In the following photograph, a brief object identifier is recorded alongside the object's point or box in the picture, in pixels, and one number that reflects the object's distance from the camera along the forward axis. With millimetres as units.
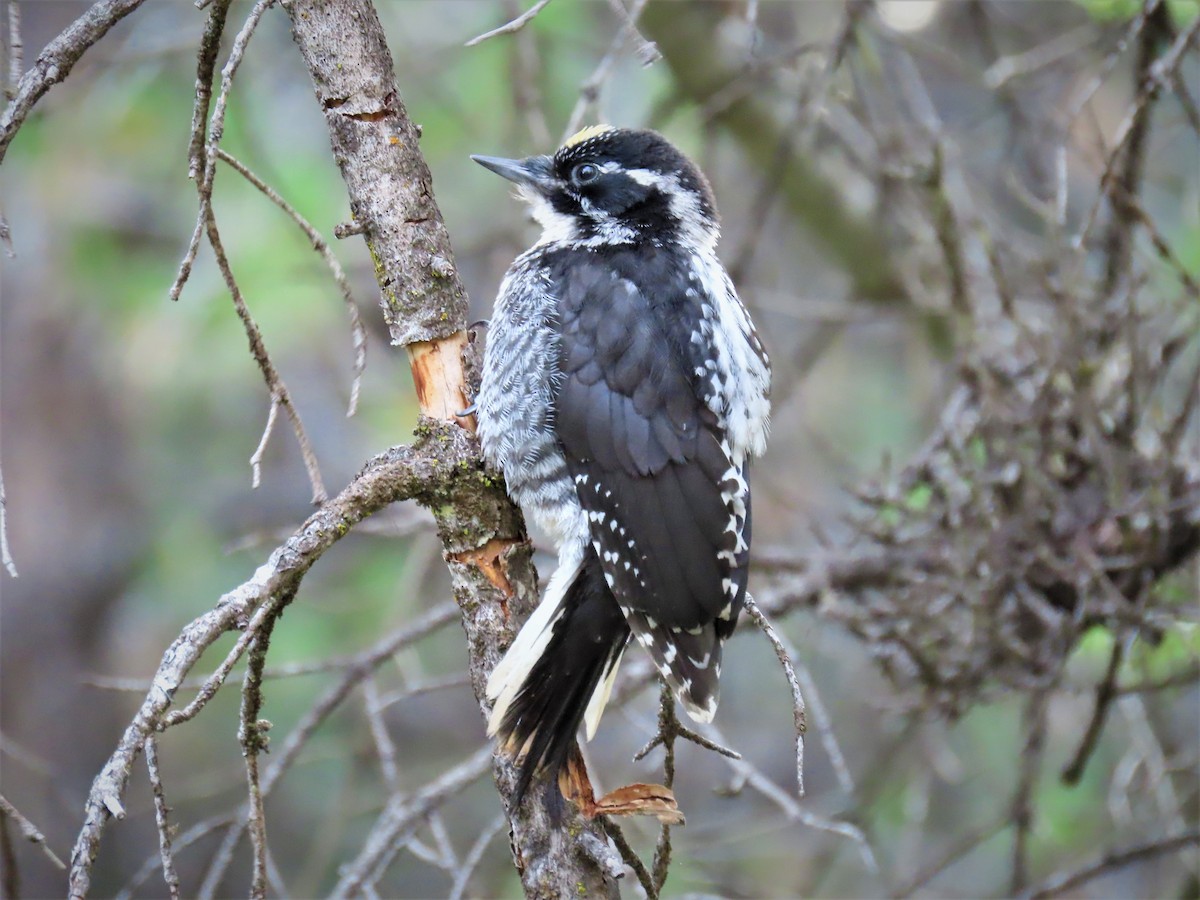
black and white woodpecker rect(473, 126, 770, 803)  4234
